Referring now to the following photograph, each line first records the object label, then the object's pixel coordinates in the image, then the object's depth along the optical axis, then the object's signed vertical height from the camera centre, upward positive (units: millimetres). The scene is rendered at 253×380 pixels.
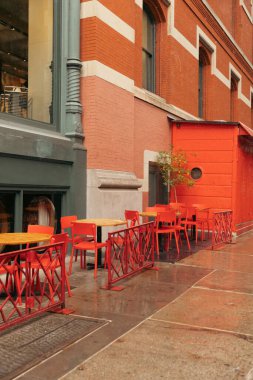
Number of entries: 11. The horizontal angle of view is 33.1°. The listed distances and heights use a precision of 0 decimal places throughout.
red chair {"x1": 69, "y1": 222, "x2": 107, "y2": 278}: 7336 -586
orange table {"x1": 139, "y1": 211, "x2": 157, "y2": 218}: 9901 -354
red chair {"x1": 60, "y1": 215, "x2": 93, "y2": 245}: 8041 -455
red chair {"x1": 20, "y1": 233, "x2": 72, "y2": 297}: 5175 -823
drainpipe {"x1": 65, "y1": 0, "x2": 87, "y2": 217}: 9484 +2096
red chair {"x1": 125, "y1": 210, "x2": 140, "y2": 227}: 9859 -384
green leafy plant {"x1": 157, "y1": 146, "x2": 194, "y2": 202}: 13398 +971
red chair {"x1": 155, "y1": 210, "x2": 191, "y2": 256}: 9430 -629
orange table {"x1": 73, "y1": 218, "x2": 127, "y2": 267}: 7686 -448
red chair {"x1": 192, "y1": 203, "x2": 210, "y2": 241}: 12289 -486
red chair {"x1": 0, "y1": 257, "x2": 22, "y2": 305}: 4570 -934
